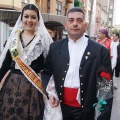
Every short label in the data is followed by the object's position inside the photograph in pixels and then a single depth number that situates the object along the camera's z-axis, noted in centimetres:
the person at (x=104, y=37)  634
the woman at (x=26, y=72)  284
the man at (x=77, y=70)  226
